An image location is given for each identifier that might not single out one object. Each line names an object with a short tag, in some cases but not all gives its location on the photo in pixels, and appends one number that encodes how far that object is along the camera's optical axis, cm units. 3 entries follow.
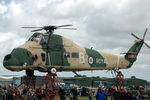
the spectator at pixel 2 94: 2689
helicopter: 2506
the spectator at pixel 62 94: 2525
